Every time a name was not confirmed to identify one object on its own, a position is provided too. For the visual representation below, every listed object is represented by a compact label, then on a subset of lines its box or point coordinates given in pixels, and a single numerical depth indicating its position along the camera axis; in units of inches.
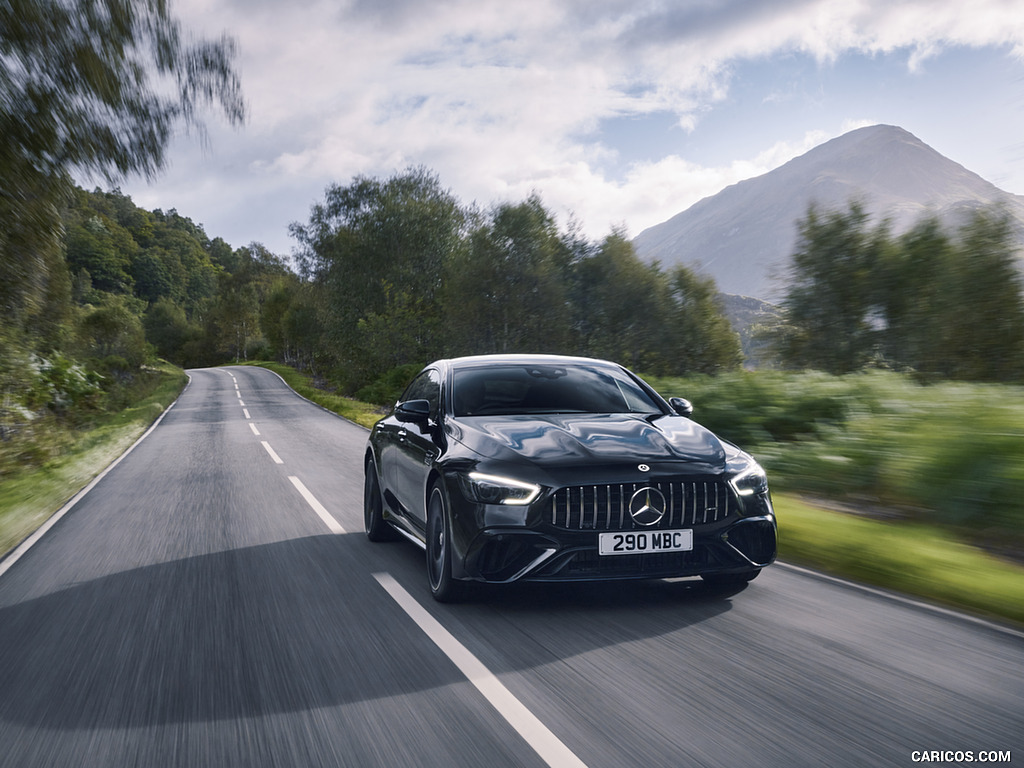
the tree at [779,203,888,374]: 1170.0
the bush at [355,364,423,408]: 1523.1
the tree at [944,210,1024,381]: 860.6
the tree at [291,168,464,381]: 1681.8
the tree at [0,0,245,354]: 348.5
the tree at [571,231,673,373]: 1617.9
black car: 190.1
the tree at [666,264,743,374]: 1555.1
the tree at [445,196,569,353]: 1573.6
